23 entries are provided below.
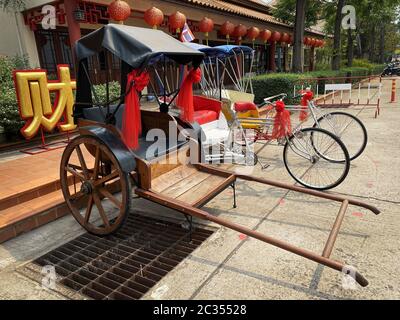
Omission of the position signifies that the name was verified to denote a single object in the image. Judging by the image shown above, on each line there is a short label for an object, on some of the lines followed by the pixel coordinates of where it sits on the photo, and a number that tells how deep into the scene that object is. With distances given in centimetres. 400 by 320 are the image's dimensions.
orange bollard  1114
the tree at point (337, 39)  1594
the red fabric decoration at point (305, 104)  494
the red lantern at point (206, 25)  1114
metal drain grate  264
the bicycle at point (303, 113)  501
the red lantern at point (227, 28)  1276
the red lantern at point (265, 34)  1556
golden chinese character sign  513
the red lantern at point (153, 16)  858
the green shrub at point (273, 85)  1071
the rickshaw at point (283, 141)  445
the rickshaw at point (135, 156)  304
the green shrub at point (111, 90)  669
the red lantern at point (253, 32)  1432
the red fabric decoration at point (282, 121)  458
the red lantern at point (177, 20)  956
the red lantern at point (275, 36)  1702
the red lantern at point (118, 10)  750
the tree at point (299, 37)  1248
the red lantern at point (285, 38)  1816
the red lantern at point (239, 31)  1348
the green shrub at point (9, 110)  563
